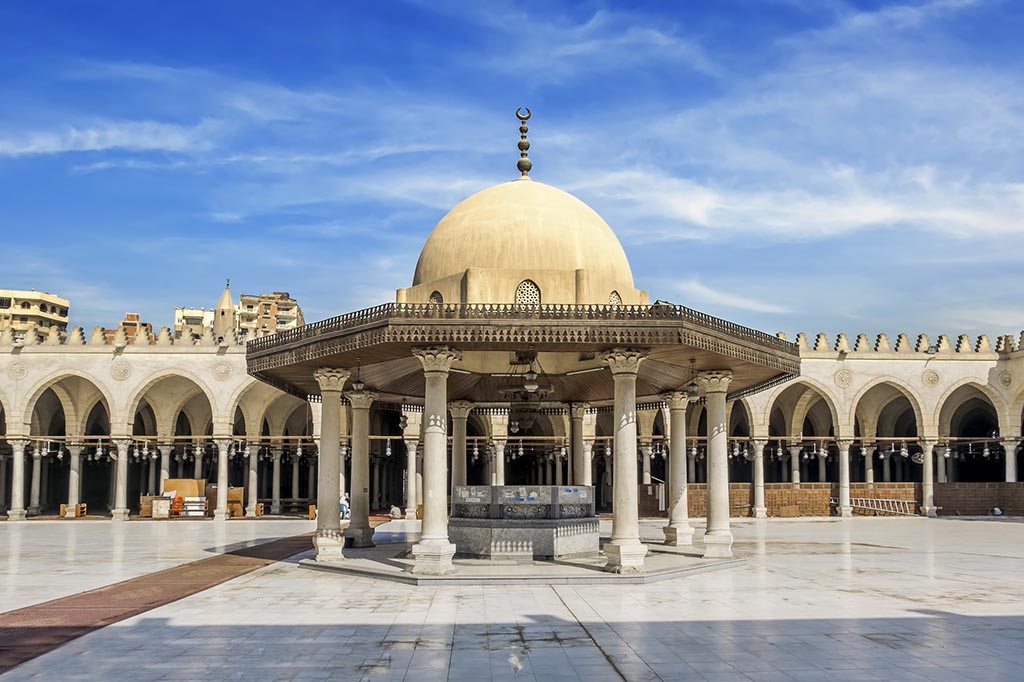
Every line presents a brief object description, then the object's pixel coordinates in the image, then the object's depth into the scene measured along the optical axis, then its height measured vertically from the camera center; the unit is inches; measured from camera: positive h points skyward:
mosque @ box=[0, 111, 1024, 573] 633.0 +35.8
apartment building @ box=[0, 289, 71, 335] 3954.2 +534.2
